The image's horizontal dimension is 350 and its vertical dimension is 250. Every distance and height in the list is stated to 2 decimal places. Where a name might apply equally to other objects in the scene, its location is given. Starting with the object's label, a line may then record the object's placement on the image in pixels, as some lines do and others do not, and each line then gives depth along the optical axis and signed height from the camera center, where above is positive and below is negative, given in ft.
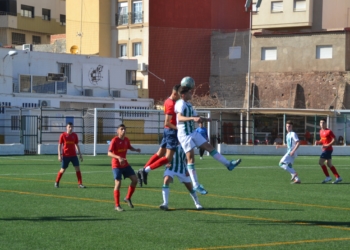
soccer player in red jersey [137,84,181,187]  46.11 -2.12
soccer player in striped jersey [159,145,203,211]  46.01 -4.70
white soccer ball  43.06 +0.71
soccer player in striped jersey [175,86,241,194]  43.24 -2.45
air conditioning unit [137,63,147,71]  207.75 +7.65
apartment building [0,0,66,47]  238.27 +24.01
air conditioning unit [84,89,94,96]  184.30 +0.49
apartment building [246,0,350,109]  201.98 +7.51
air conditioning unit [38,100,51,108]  167.22 -2.10
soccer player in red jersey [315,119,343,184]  75.31 -4.82
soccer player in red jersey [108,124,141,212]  46.80 -4.36
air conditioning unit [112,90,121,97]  190.78 +0.32
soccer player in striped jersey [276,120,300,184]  73.89 -5.54
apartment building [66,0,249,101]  212.43 +17.45
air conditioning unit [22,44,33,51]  177.66 +11.03
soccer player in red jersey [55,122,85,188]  65.46 -4.85
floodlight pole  158.90 -7.39
